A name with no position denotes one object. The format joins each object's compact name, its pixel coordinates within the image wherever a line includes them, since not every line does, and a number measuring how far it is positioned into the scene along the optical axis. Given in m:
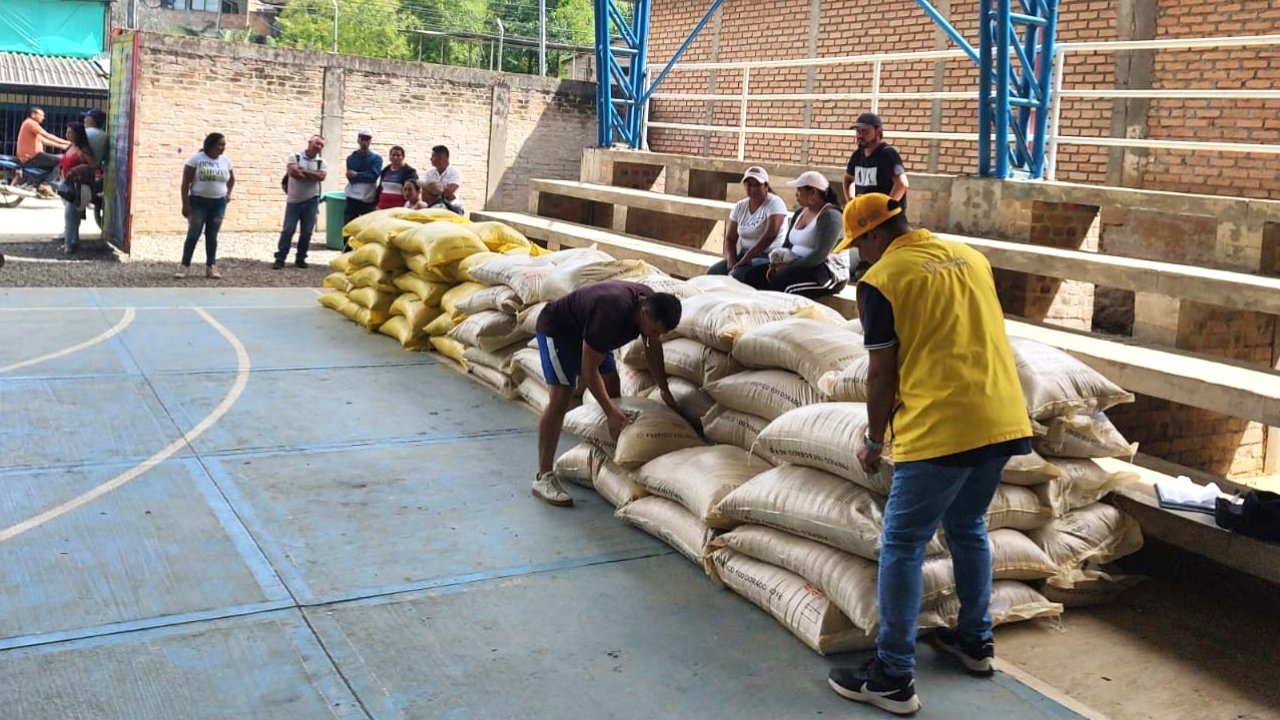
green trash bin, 17.33
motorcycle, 21.39
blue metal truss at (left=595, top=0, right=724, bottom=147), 14.65
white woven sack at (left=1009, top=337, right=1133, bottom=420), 5.11
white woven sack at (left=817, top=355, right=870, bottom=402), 5.35
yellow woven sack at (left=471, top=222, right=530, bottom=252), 10.72
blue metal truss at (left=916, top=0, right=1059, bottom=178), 8.86
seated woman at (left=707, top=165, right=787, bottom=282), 8.80
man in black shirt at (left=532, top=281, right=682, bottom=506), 5.86
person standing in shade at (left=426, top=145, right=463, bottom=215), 13.59
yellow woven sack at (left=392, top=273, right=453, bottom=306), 10.33
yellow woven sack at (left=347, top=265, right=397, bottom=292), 11.02
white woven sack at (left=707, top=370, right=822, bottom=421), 5.78
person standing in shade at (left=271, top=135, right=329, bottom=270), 14.18
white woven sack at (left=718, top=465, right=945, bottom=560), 4.60
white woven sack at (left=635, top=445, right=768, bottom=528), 5.40
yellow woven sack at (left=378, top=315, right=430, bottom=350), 10.37
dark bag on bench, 4.95
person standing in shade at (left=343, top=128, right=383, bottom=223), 14.59
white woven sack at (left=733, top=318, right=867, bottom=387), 5.71
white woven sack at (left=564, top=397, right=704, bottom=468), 6.06
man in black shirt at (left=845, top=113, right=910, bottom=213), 8.67
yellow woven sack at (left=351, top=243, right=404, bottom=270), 10.97
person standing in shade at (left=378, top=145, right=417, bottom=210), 14.37
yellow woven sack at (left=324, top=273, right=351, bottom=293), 12.03
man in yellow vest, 4.06
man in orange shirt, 19.91
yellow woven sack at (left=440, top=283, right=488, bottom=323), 9.85
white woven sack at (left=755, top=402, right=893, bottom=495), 4.73
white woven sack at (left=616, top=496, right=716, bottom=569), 5.46
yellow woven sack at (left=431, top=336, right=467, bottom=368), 9.66
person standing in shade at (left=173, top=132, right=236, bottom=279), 13.27
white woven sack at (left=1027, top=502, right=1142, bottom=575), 5.19
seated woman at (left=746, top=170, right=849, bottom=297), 8.29
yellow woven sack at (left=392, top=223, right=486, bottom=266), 10.16
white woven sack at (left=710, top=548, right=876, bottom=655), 4.60
